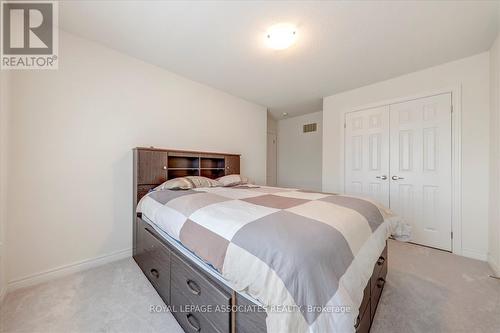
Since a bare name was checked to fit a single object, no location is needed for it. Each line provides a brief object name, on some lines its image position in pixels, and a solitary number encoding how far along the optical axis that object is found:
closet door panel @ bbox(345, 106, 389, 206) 3.04
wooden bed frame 0.92
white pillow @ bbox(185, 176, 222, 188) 2.33
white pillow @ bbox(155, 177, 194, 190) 2.13
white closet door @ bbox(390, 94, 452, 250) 2.54
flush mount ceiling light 1.88
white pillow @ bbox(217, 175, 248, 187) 2.64
